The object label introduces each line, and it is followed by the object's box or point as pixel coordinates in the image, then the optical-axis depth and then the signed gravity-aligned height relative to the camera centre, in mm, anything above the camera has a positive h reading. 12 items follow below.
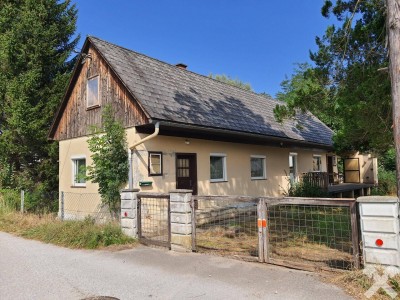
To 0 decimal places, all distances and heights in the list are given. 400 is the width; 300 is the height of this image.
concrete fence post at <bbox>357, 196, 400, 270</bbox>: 5047 -828
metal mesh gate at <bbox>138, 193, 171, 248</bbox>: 8594 -1087
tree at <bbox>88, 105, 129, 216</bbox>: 10508 +588
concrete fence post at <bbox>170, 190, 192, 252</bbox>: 7634 -929
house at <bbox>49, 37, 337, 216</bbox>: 10617 +1777
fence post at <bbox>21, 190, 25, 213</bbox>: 13173 -616
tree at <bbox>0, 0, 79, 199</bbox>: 14305 +4234
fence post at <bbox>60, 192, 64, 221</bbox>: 12630 -920
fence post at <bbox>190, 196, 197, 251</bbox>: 7602 -910
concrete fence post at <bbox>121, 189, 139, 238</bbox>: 8891 -832
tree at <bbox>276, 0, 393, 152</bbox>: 7109 +2195
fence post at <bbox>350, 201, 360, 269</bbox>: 5425 -901
